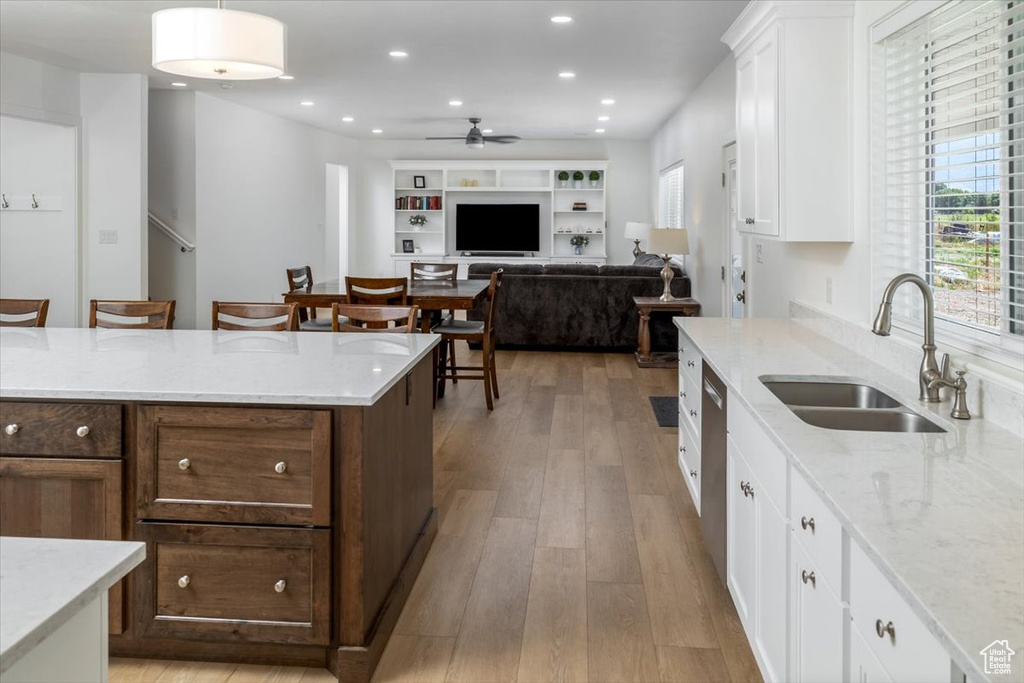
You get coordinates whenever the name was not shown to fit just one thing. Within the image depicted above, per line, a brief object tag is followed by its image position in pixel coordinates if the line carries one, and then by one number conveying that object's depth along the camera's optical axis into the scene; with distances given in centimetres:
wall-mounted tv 1283
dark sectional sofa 800
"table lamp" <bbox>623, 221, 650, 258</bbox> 984
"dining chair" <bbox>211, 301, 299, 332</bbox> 360
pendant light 260
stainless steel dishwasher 272
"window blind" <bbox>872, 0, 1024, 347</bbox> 214
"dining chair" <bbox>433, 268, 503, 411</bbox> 570
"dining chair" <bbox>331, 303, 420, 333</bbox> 362
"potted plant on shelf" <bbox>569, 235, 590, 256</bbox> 1270
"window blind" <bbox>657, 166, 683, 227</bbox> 938
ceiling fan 962
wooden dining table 548
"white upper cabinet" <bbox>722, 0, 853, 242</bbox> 320
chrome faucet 208
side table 732
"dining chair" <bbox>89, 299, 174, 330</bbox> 368
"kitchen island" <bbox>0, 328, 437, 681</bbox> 220
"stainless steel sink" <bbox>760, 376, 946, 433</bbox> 221
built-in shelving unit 1274
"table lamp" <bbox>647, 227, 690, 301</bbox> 757
